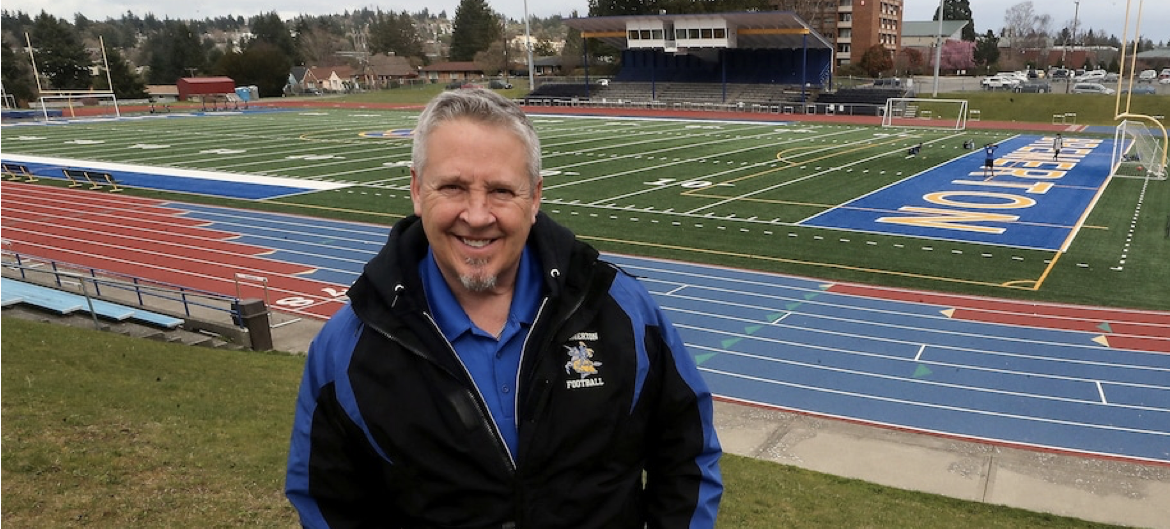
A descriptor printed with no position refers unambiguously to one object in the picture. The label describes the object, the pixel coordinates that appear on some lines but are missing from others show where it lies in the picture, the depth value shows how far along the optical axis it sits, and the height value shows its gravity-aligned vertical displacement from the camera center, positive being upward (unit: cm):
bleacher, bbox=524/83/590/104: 6531 -134
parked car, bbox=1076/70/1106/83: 6462 -230
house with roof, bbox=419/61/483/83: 11175 +147
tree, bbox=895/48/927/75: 8272 -26
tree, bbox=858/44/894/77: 7550 -9
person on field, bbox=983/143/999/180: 2627 -367
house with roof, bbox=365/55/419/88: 11506 +220
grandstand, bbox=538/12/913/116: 5522 -7
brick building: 8819 +444
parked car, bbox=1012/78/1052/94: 5553 -243
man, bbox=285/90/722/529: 200 -73
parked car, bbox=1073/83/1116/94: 5381 -260
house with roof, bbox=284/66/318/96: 9906 +104
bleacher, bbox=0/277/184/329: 1159 -298
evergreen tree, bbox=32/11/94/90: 7719 +450
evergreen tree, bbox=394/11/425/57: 13175 +703
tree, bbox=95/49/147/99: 7781 +170
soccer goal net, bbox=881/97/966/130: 4631 -340
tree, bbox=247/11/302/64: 11350 +813
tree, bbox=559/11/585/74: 9669 +294
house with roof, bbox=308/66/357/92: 10950 +135
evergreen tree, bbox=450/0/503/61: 11712 +736
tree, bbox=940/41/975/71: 8975 -31
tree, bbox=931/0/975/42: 12094 +701
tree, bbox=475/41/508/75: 10695 +270
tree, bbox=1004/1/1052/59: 10375 +272
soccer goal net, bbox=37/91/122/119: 6147 -42
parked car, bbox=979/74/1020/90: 6089 -220
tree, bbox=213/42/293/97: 8847 +259
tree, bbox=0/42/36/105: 6925 +247
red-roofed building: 7625 +79
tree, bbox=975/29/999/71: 9331 +25
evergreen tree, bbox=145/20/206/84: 9444 +424
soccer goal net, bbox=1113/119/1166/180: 2630 -376
